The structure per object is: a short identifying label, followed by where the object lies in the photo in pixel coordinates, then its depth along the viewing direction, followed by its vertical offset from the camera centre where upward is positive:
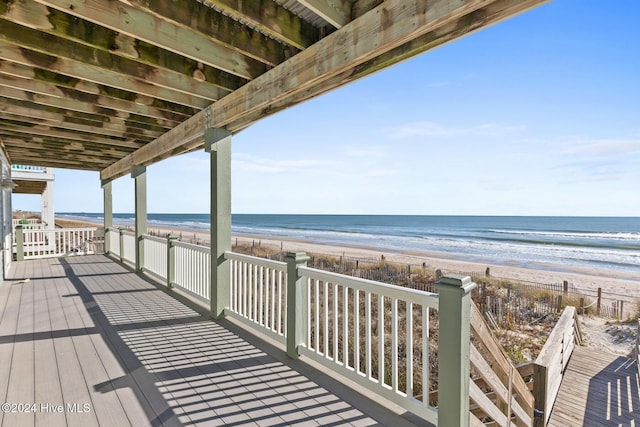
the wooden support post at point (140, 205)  6.47 +0.12
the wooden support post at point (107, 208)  8.70 +0.07
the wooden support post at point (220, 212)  3.83 -0.02
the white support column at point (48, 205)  11.08 +0.20
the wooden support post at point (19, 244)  7.90 -0.87
